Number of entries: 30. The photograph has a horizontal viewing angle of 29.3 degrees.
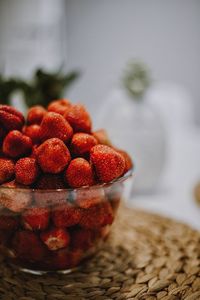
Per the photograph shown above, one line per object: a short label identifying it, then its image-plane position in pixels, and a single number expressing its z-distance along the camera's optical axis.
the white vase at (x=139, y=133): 1.10
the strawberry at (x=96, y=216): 0.58
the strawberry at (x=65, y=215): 0.57
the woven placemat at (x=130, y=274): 0.60
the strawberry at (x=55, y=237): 0.57
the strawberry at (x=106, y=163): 0.59
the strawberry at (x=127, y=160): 0.65
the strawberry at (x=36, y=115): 0.68
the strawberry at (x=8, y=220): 0.58
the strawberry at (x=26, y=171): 0.57
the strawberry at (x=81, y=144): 0.61
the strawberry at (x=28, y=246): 0.59
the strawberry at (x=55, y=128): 0.61
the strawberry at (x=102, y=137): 0.68
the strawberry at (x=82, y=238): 0.60
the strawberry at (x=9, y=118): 0.64
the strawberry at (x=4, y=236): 0.60
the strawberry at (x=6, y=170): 0.59
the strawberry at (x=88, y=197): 0.56
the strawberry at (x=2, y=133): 0.64
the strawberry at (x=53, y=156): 0.57
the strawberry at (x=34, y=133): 0.65
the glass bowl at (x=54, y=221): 0.56
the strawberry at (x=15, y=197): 0.55
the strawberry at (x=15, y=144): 0.60
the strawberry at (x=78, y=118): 0.65
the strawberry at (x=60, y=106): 0.67
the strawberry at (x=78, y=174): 0.57
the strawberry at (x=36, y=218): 0.57
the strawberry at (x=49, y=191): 0.55
